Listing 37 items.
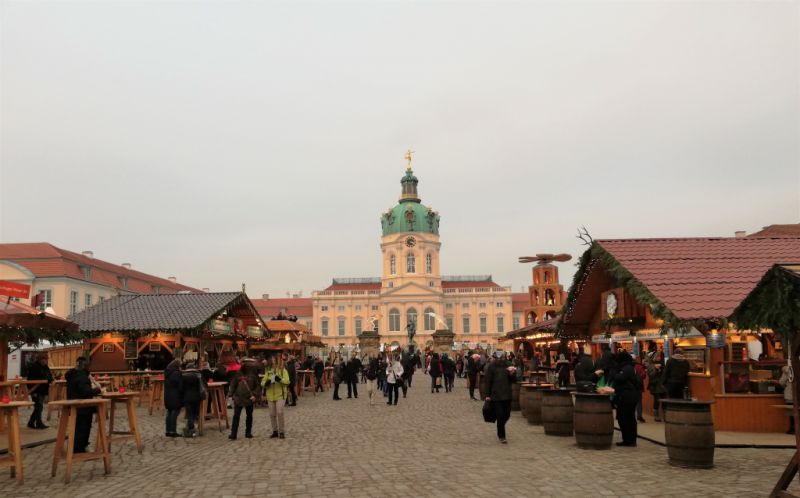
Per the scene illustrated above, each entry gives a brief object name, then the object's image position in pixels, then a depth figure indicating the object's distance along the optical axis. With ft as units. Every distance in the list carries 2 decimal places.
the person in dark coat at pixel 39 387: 45.14
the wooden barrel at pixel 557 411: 39.06
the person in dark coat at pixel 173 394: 40.19
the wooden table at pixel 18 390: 41.86
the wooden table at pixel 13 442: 27.04
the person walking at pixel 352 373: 78.41
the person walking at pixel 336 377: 75.59
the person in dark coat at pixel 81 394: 31.40
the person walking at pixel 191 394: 40.63
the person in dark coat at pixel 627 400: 35.63
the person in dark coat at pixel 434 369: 83.51
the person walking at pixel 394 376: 66.23
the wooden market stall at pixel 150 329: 71.10
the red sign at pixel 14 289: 38.96
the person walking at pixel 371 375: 69.87
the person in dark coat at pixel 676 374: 38.91
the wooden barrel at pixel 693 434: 28.53
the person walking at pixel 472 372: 73.77
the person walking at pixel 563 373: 58.08
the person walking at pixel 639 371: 45.37
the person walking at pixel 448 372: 86.19
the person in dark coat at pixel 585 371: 41.81
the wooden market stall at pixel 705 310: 40.98
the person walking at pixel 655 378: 45.42
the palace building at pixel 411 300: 312.91
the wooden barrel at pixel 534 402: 45.80
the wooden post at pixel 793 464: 22.39
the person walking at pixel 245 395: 39.52
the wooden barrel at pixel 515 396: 55.47
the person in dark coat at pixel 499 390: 36.99
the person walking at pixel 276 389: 39.83
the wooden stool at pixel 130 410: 32.94
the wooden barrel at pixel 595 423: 34.09
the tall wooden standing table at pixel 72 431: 27.81
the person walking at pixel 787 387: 39.60
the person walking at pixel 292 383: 66.03
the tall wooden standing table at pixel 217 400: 45.60
